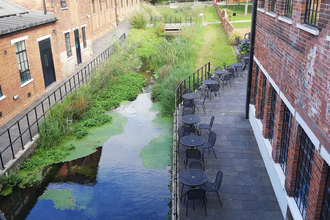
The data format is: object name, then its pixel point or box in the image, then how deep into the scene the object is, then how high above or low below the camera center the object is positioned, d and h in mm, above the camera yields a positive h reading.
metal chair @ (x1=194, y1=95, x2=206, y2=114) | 12211 -3670
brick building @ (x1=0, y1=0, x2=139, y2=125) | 11891 -1731
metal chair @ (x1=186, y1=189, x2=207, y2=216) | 6555 -3846
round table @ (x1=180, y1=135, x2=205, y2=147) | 8711 -3703
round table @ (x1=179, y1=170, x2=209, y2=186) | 7012 -3810
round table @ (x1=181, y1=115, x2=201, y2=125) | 10074 -3605
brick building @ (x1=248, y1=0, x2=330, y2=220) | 4516 -1732
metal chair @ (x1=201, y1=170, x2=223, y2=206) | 6922 -3965
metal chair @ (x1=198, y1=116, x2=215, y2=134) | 10070 -3789
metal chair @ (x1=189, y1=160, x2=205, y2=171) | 8016 -3970
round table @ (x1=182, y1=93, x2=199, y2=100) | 11842 -3341
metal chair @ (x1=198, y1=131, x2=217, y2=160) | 8836 -3821
